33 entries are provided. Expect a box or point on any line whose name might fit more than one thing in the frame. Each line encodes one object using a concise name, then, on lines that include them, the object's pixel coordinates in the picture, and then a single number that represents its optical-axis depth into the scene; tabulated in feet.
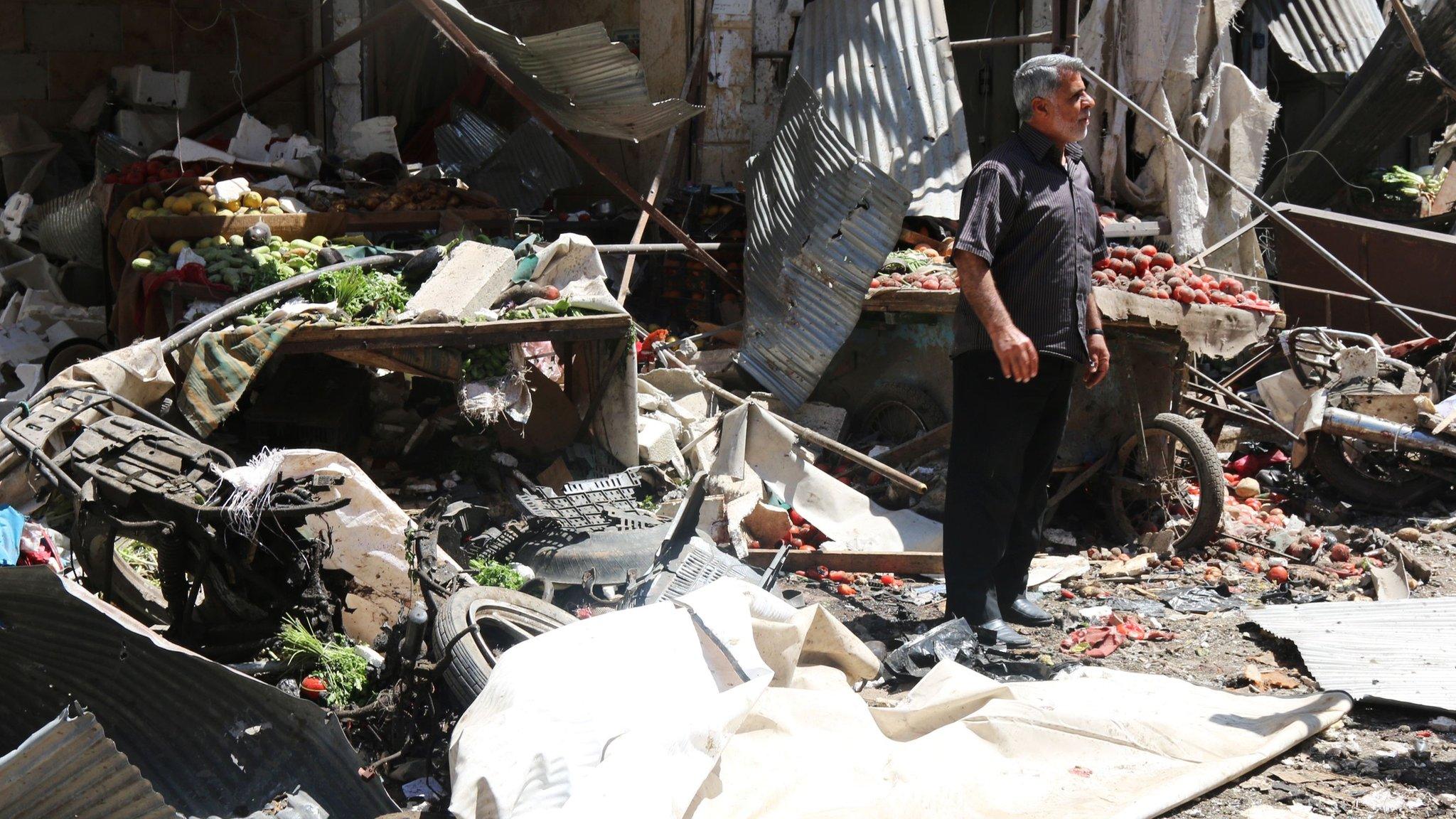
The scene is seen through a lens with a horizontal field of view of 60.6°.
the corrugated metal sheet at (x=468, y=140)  32.83
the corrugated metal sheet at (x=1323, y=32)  35.99
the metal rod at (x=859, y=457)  19.44
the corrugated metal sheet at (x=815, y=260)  23.59
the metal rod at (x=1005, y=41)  26.02
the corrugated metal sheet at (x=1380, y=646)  13.04
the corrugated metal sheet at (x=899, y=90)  25.88
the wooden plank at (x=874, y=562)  18.45
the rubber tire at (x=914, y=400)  23.24
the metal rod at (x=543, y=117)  19.74
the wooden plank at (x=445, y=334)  18.01
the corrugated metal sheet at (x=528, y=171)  31.81
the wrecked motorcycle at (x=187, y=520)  12.04
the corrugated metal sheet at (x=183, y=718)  10.33
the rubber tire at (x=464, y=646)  11.17
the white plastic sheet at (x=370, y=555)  14.66
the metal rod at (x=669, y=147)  24.45
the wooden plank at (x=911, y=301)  22.33
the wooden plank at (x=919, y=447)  21.47
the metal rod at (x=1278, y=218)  21.40
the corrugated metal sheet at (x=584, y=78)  19.47
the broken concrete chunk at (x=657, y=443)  20.68
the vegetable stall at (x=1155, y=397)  19.21
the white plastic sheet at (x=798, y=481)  19.65
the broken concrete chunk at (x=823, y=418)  23.72
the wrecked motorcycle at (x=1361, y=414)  20.31
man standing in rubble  14.10
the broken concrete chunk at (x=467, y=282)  19.02
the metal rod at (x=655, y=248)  23.80
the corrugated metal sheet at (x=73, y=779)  8.05
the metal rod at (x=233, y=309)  17.69
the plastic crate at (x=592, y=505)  16.56
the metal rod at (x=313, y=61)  27.35
